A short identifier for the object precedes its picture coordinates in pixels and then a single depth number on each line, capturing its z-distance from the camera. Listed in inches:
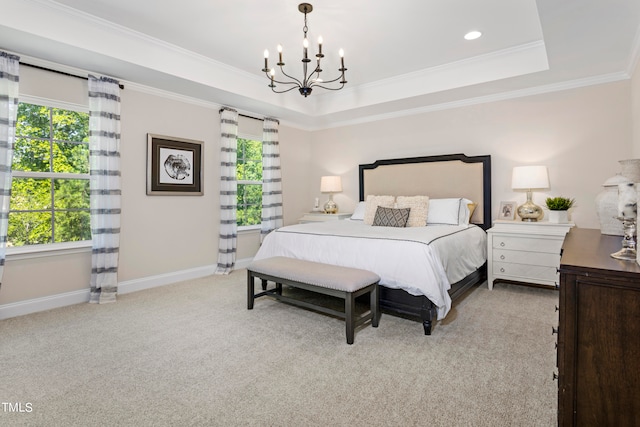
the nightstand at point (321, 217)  215.9
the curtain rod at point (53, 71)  123.9
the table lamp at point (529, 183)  148.9
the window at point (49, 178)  126.6
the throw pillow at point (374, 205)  174.4
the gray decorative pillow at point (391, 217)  159.2
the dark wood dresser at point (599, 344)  45.6
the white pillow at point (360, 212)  193.5
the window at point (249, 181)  204.1
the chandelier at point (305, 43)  105.0
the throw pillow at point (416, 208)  160.2
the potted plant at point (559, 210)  144.2
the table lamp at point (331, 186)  221.9
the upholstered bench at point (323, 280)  100.1
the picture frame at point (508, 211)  168.1
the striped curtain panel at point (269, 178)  208.5
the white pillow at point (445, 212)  163.2
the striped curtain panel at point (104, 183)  138.0
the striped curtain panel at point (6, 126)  115.6
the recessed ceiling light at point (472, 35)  128.8
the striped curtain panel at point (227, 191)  184.5
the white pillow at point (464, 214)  166.2
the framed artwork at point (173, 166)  160.2
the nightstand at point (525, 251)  141.7
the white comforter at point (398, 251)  107.0
